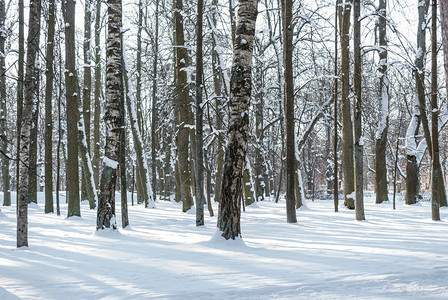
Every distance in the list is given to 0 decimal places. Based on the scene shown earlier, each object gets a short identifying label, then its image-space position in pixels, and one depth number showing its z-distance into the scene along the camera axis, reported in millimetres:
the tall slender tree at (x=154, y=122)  20150
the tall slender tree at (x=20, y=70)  13754
